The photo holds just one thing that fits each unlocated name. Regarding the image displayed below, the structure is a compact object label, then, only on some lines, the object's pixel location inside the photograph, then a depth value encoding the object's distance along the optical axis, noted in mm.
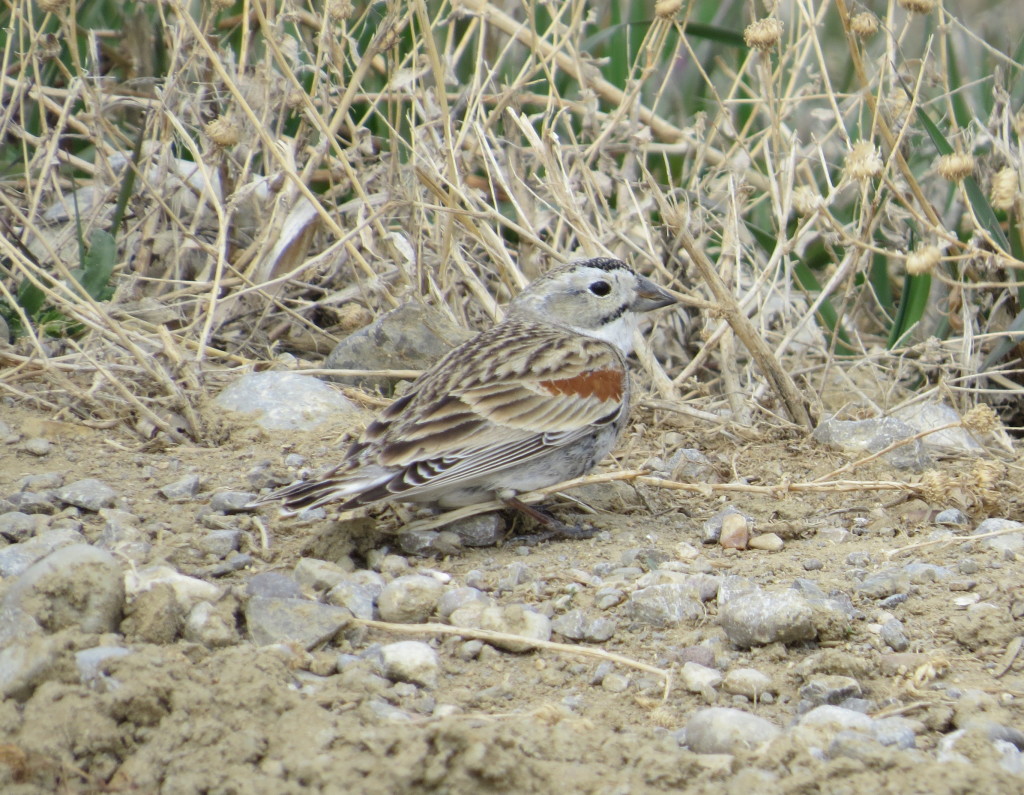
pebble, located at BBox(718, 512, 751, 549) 8156
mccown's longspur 7797
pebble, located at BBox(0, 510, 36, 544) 7512
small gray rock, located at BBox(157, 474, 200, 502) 8398
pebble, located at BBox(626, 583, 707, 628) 6664
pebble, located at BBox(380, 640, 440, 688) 5973
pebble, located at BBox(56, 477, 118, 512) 8070
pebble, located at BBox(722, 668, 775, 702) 5922
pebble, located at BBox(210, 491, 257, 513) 8156
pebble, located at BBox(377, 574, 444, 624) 6645
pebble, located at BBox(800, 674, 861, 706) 5773
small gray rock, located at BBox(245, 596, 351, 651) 6152
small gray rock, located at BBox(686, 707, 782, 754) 5250
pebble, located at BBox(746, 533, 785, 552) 8117
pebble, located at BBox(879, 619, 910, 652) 6344
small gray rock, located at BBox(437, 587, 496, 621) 6738
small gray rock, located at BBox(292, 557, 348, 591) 6949
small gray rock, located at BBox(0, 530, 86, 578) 6797
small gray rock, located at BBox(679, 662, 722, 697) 5941
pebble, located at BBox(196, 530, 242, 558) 7441
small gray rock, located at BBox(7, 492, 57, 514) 7949
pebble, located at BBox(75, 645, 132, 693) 5270
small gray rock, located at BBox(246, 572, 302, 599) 6734
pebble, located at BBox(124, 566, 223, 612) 6285
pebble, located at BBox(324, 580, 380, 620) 6631
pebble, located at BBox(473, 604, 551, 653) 6492
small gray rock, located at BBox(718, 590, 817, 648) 6238
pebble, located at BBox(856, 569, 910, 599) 6945
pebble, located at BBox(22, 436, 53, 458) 9012
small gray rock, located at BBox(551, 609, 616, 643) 6559
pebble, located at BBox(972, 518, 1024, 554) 7625
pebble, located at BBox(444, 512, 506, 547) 8281
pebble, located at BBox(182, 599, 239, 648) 6020
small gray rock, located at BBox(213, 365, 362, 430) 9797
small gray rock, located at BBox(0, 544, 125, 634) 5840
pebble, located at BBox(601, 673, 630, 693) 6016
